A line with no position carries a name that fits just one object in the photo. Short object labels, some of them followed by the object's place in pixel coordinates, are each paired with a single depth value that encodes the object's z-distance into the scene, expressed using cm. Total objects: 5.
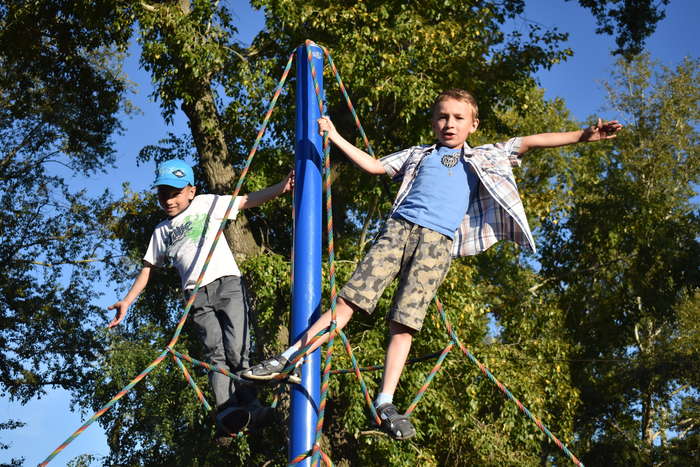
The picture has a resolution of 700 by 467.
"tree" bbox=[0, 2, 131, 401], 1255
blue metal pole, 298
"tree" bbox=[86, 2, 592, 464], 762
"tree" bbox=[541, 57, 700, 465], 1233
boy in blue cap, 334
